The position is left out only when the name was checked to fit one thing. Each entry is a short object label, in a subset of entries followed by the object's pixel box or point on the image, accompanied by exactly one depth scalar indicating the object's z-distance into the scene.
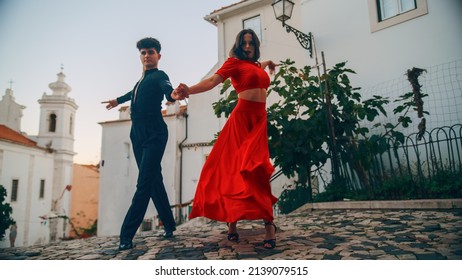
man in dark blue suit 1.90
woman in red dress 1.67
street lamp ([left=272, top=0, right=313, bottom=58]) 3.81
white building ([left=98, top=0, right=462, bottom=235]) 3.30
